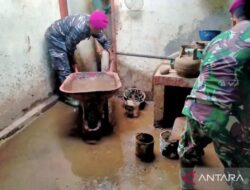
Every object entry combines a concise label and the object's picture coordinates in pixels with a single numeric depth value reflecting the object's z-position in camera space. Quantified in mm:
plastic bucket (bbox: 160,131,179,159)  2938
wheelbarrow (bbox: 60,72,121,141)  3118
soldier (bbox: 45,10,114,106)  3949
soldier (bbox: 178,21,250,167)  1730
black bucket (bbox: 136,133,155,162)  2923
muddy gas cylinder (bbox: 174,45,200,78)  3035
